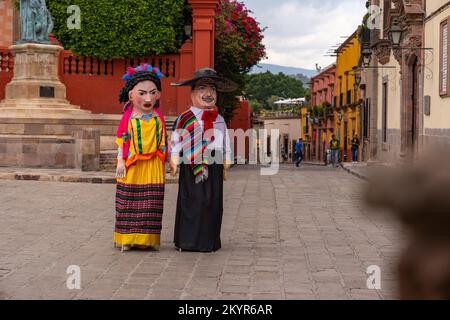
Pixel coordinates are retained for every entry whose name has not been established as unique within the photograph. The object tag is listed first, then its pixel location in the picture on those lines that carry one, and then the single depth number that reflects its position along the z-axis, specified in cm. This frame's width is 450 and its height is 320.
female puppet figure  752
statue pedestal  2080
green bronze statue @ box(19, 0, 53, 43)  2103
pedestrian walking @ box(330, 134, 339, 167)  3444
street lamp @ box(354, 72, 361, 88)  3496
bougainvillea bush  2583
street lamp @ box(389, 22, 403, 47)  1967
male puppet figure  754
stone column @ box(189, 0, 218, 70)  2350
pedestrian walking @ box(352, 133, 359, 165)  3550
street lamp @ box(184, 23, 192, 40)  2412
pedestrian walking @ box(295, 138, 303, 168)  3435
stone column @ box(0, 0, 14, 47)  3147
